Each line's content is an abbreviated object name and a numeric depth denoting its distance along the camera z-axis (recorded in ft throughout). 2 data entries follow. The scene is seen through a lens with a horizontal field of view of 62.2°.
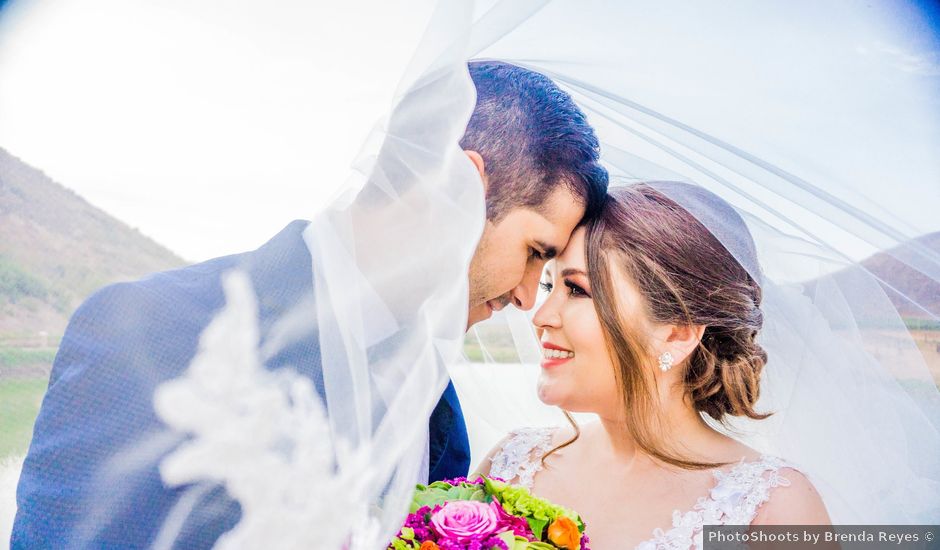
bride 2.46
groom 1.68
